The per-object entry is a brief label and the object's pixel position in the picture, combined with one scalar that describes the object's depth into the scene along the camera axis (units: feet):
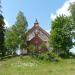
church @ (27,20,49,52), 80.35
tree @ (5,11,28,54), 71.63
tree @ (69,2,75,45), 78.34
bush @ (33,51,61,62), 57.79
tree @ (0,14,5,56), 68.89
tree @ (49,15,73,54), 72.07
